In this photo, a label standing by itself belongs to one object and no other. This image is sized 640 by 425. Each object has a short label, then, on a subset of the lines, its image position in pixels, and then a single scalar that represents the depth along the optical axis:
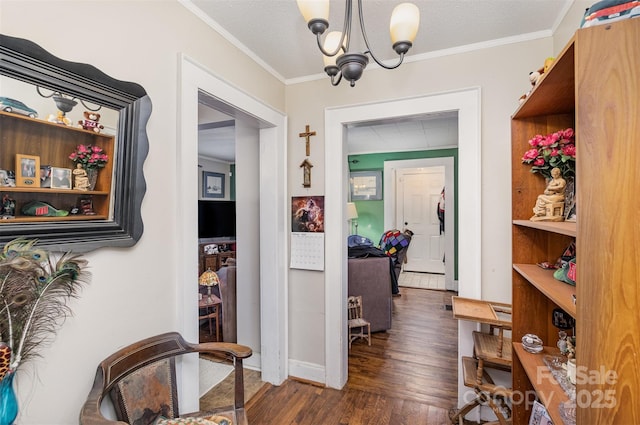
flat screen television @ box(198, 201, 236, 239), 4.22
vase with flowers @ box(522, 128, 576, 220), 1.19
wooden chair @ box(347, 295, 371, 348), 3.13
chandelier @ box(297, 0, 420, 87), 1.07
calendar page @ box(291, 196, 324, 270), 2.37
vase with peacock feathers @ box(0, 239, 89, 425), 0.83
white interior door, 6.07
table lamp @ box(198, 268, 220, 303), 3.16
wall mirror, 0.93
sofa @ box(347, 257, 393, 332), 3.41
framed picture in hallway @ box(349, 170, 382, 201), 6.04
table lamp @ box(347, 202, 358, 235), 5.16
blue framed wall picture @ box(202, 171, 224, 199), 6.18
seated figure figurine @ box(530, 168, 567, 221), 1.21
